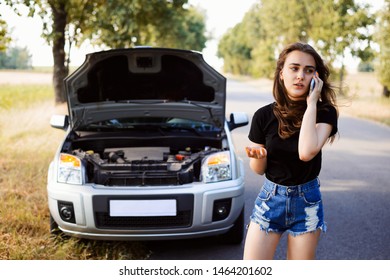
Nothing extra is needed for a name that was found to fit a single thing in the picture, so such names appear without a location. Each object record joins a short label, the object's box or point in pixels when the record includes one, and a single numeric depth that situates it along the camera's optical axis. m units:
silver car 3.54
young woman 2.18
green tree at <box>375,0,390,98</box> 12.67
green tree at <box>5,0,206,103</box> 10.88
